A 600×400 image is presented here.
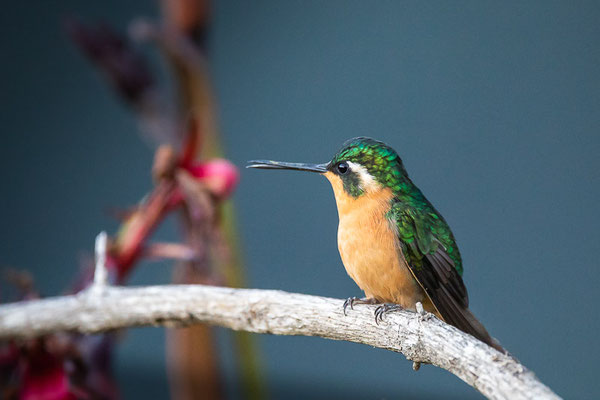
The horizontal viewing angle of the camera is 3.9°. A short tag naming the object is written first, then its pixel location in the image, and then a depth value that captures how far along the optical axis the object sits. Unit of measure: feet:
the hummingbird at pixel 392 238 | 7.25
